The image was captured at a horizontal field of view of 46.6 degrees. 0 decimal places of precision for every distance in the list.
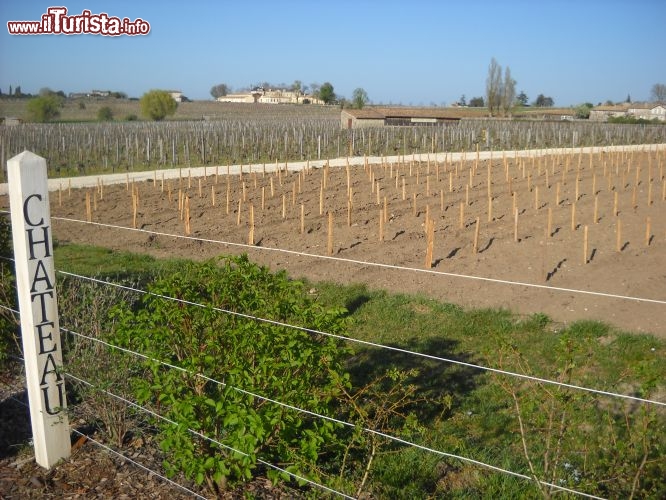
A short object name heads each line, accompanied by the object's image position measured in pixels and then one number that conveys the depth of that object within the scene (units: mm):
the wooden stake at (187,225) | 12842
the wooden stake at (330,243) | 10926
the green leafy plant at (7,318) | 4906
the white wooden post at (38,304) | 3293
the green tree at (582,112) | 83125
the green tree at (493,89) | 75438
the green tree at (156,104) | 65812
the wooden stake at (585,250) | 10320
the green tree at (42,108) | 53825
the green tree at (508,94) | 75438
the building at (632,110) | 82500
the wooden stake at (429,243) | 10109
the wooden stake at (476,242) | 11039
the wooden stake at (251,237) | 11820
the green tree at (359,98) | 72812
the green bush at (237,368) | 3076
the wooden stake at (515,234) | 11745
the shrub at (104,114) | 63625
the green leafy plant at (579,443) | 2574
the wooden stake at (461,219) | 13148
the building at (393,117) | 51625
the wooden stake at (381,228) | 12080
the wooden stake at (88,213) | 14888
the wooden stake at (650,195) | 15749
